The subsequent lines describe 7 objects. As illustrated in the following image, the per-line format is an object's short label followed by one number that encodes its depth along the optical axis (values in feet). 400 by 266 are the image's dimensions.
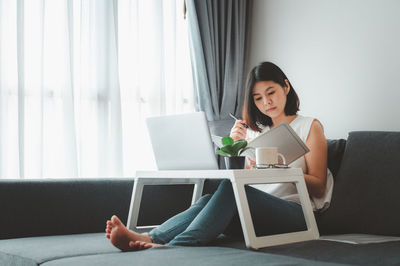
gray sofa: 4.72
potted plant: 5.52
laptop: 5.83
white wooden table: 4.80
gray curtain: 10.06
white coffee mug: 5.33
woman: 5.05
